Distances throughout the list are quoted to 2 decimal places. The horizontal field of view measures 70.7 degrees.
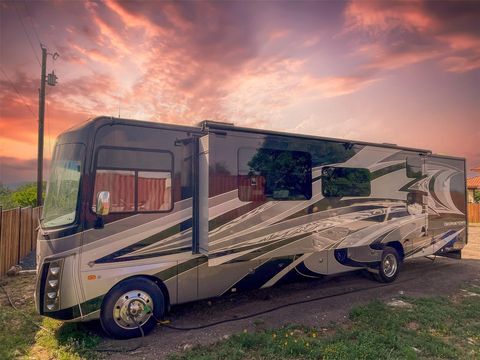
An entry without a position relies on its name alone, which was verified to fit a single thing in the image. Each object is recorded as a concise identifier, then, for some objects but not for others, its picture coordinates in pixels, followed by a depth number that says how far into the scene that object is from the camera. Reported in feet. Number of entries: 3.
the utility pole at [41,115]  50.37
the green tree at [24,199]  54.03
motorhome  16.78
